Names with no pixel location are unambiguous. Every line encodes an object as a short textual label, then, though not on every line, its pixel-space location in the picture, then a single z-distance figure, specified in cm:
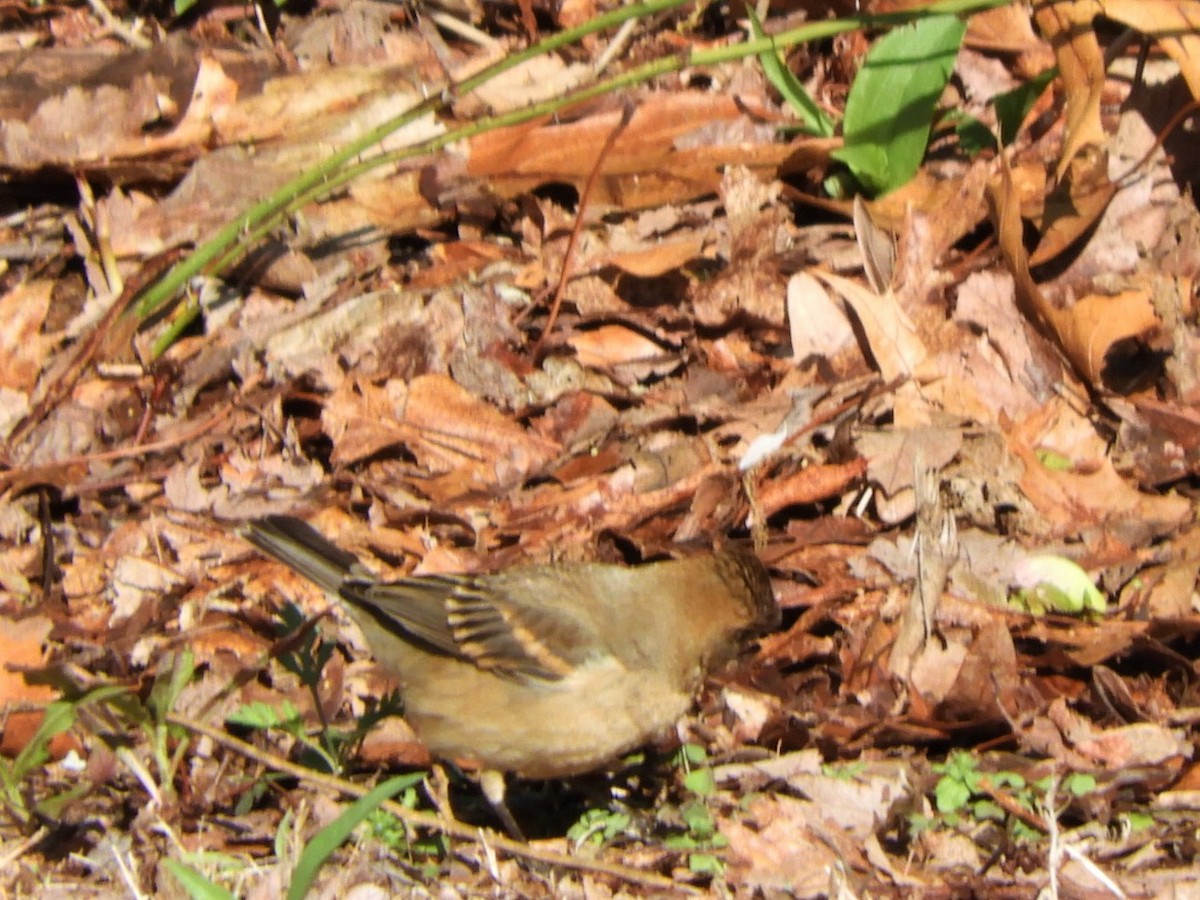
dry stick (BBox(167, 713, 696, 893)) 843
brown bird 968
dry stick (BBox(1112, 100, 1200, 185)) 1127
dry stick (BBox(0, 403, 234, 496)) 1198
